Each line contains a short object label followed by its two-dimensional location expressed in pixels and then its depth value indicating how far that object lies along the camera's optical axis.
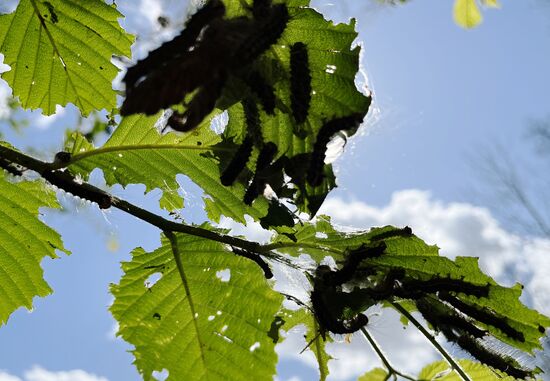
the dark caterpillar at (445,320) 0.35
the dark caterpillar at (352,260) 0.35
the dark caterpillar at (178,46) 0.18
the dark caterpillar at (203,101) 0.17
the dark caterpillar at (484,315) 0.35
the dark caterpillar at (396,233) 0.36
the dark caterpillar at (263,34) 0.18
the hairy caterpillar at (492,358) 0.35
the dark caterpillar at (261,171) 0.30
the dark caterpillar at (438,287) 0.35
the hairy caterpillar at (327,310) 0.35
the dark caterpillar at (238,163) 0.31
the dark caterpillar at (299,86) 0.30
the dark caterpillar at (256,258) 0.37
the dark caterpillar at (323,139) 0.30
